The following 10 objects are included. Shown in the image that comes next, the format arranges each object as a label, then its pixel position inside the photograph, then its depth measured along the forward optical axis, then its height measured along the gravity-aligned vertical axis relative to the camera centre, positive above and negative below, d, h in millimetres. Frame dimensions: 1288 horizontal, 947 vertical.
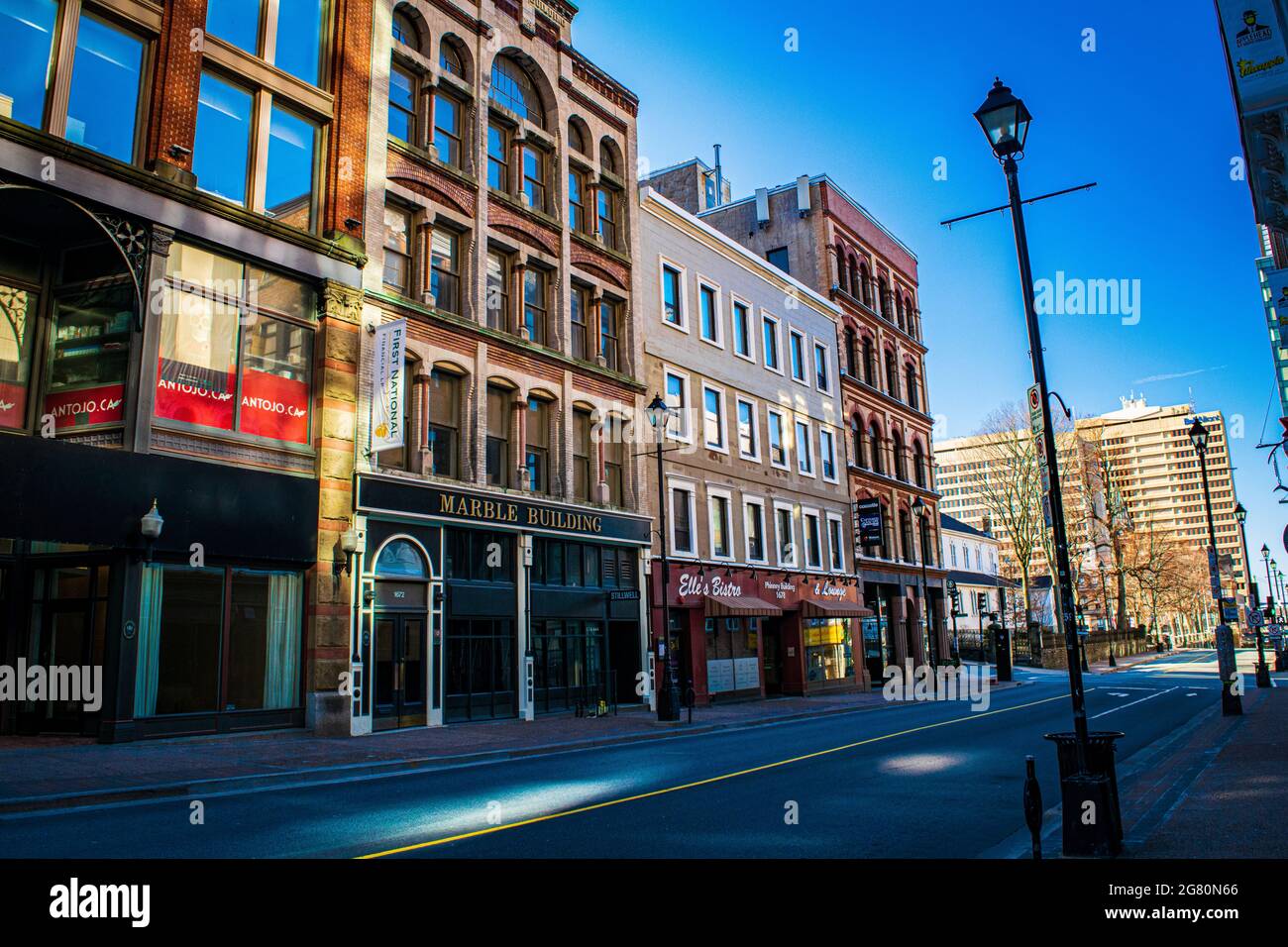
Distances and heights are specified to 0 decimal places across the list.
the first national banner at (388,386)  20094 +5444
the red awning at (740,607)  30641 +653
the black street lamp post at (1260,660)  30984 -1584
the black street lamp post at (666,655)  22453 -649
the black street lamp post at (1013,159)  8938 +4769
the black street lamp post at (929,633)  38938 -558
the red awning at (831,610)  36219 +569
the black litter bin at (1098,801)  7355 -1513
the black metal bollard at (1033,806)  6703 -1355
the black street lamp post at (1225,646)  20812 -739
